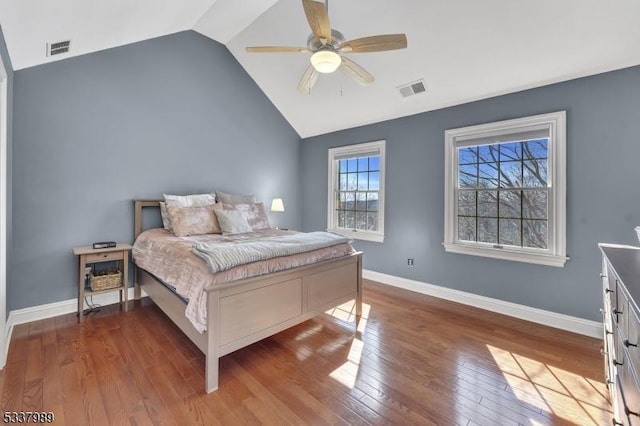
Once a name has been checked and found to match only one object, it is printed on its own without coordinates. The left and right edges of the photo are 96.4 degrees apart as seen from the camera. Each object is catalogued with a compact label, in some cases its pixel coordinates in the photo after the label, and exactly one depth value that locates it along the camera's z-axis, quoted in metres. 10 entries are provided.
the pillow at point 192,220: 3.21
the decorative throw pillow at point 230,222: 3.46
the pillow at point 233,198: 4.02
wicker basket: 2.99
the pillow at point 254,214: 3.84
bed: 1.92
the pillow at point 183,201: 3.48
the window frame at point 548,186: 2.82
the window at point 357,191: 4.41
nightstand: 2.86
